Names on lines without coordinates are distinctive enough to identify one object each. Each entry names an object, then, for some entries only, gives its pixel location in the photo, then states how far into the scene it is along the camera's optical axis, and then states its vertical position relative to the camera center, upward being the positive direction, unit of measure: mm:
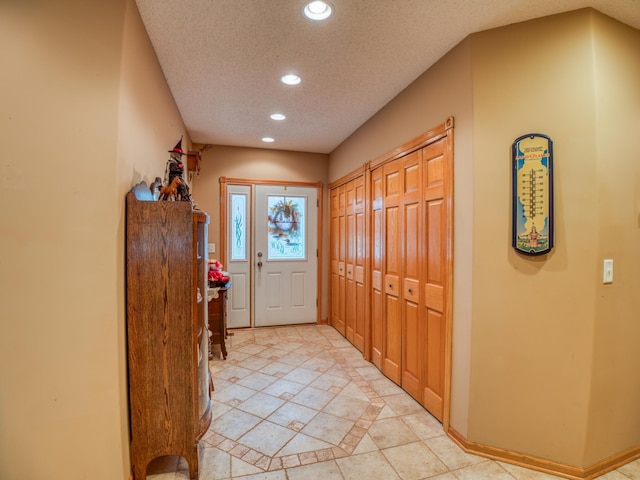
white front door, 4504 -236
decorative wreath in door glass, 4559 +305
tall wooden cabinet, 1605 -475
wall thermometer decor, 1717 +254
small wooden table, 3391 -860
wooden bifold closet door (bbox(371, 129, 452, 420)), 2225 -245
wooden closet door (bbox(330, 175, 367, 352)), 3547 -256
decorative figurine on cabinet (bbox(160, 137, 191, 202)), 1954 +387
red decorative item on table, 3166 -387
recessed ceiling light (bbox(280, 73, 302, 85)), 2436 +1263
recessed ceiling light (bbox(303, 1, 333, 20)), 1677 +1249
